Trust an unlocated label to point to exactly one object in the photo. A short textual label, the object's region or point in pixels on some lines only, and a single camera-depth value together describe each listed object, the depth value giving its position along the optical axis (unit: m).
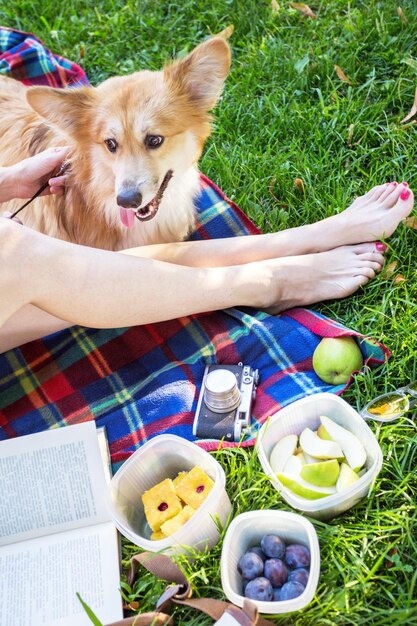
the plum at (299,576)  1.55
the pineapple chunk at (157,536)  1.73
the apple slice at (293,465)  1.78
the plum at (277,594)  1.55
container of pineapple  1.68
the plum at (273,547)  1.61
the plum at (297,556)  1.59
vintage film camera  2.01
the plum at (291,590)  1.53
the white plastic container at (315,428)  1.68
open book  1.83
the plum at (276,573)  1.57
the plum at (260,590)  1.54
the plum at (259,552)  1.63
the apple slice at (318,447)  1.77
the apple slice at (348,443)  1.76
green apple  2.01
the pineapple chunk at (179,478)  1.81
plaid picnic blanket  2.07
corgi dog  2.27
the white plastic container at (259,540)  1.51
